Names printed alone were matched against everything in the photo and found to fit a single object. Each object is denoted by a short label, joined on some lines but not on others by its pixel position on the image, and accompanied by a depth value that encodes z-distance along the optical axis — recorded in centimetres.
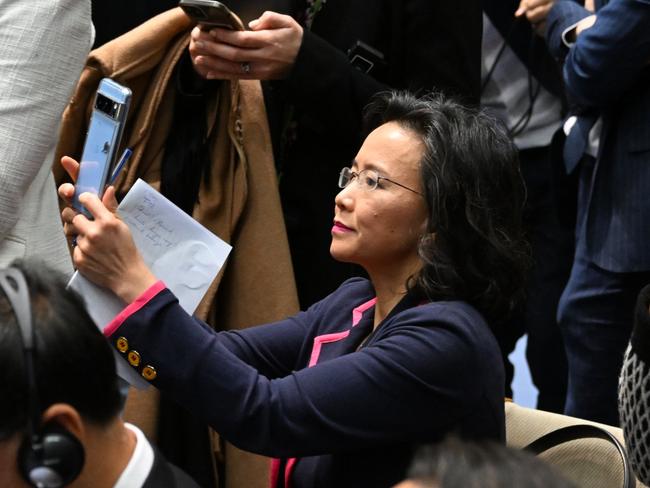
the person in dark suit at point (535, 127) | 825
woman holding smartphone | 456
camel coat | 619
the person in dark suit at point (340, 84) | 629
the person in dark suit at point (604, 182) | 639
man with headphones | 343
